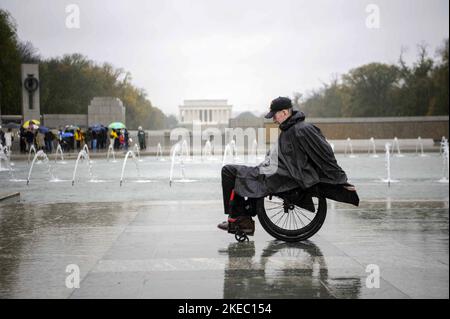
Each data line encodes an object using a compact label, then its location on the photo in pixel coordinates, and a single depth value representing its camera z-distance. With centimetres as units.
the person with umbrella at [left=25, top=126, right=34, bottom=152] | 3441
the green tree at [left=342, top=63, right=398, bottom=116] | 6962
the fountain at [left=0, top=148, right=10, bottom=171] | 2215
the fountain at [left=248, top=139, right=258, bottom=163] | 2655
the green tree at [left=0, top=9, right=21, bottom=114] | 4731
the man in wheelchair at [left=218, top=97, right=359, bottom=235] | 590
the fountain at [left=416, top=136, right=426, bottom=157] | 3837
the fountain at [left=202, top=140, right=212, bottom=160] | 3100
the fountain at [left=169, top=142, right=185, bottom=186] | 1702
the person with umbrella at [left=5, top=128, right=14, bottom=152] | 3433
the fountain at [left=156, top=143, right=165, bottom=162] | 2901
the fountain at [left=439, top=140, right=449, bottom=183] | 1568
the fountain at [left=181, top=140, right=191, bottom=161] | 3027
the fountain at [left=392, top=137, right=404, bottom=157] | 3168
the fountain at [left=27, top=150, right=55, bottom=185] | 1609
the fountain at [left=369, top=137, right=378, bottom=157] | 3202
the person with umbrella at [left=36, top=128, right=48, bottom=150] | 3478
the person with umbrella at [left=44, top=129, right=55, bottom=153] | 3522
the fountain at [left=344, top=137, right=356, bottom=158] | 3090
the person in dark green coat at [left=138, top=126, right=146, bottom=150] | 3842
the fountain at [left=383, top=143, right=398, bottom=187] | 1493
